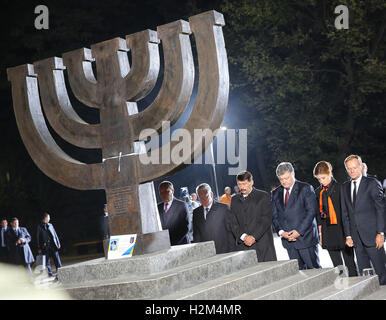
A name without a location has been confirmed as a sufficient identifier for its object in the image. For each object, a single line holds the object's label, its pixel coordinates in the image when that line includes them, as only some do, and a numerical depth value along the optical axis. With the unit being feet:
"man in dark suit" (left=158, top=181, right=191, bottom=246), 27.14
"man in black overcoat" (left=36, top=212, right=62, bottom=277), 52.13
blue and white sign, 21.59
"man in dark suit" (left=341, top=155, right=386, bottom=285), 24.30
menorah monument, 21.84
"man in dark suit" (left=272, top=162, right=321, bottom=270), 25.26
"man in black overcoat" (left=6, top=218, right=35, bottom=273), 52.65
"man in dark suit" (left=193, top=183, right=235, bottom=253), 26.73
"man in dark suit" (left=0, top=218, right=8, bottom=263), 54.39
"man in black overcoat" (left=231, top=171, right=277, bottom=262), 25.35
